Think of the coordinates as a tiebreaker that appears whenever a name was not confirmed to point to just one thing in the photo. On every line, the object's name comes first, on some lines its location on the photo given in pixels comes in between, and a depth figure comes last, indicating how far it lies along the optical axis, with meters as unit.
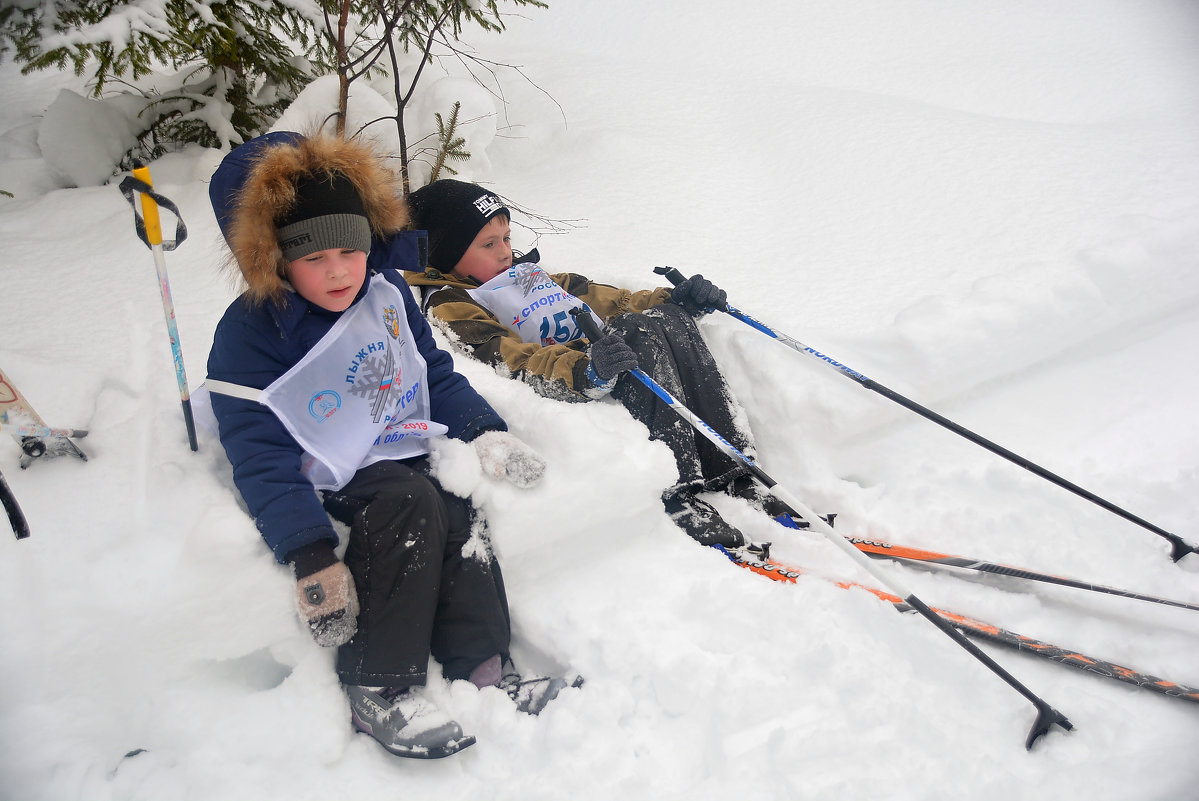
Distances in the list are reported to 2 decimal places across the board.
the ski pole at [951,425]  2.33
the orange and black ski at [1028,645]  1.92
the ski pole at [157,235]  1.92
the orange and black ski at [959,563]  2.16
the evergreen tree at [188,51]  3.36
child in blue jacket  1.86
